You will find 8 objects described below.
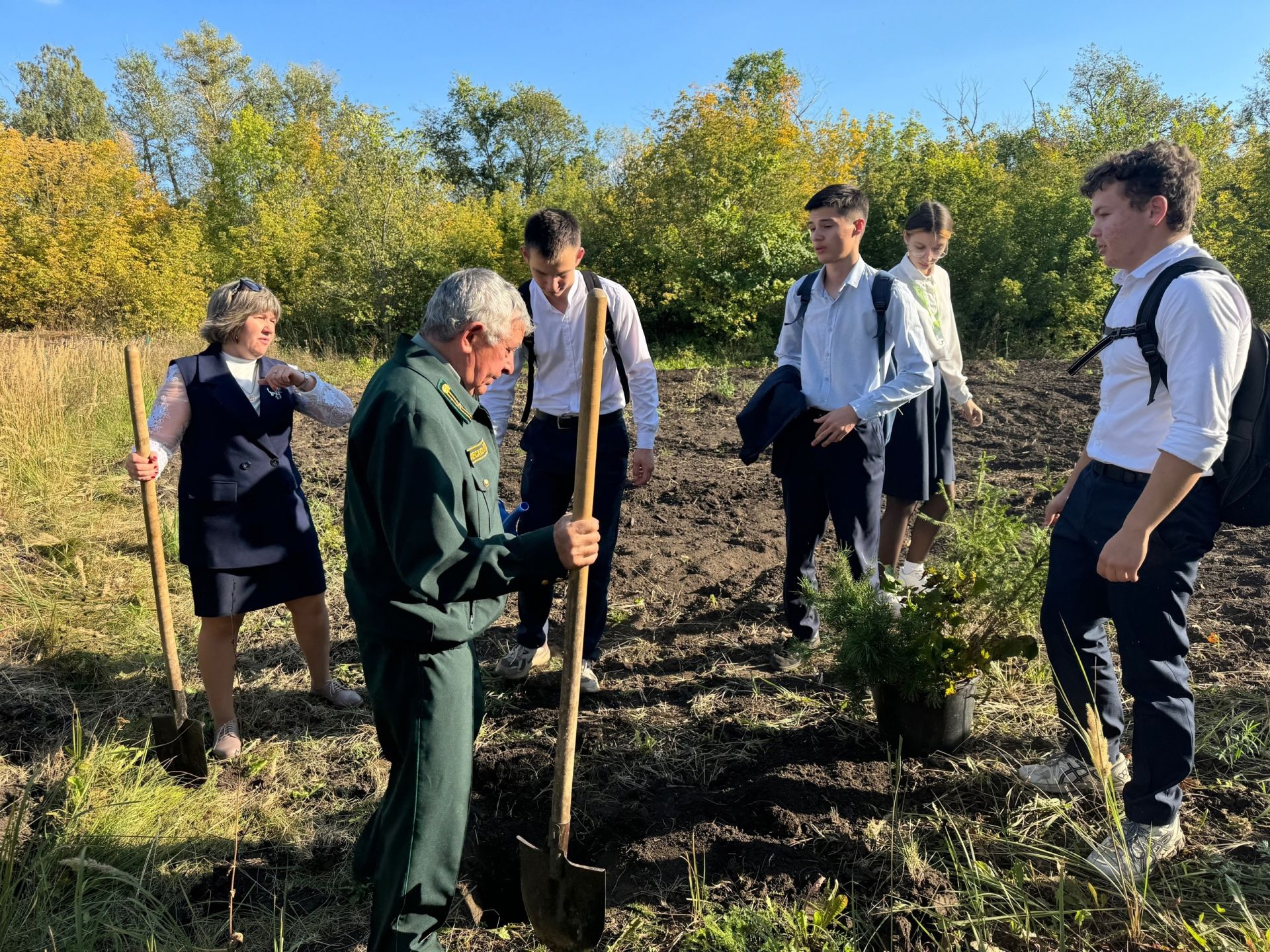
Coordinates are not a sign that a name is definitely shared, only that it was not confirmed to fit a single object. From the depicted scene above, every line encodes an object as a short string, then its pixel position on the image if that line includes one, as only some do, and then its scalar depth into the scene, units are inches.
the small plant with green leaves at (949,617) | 111.9
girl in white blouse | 159.5
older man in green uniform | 73.5
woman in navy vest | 118.6
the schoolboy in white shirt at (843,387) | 134.2
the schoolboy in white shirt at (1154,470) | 79.2
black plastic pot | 115.0
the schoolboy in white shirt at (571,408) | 138.7
